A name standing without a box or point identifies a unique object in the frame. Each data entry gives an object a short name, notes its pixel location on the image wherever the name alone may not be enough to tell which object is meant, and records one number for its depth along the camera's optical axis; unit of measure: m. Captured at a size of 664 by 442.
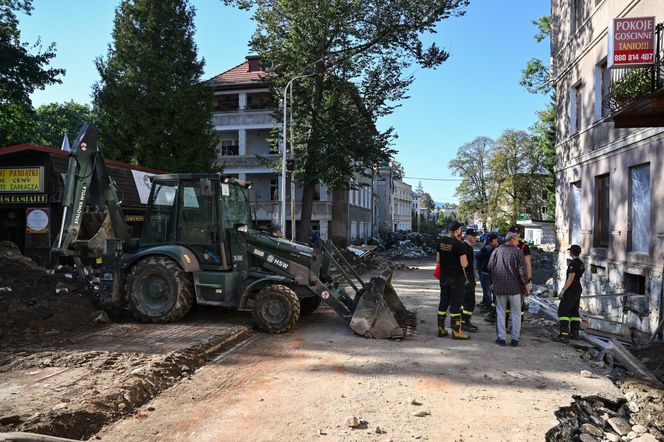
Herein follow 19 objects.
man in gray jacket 7.90
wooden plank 6.54
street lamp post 20.08
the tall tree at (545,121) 29.27
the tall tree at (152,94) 24.31
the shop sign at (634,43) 9.03
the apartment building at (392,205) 66.56
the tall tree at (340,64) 21.91
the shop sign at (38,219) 14.82
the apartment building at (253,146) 34.03
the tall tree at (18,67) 25.03
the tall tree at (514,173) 53.25
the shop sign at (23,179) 14.62
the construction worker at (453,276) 8.18
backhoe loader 8.26
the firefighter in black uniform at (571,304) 8.48
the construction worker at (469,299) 8.85
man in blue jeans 10.58
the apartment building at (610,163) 9.16
